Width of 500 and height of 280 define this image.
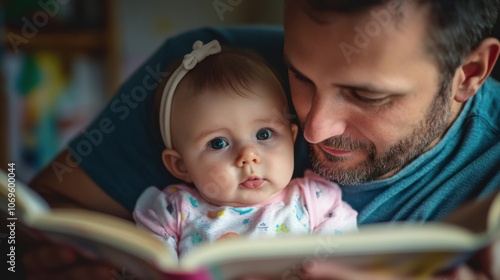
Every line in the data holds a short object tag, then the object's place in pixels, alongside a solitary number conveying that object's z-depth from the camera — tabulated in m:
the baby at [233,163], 1.16
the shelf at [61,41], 2.74
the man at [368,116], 1.07
